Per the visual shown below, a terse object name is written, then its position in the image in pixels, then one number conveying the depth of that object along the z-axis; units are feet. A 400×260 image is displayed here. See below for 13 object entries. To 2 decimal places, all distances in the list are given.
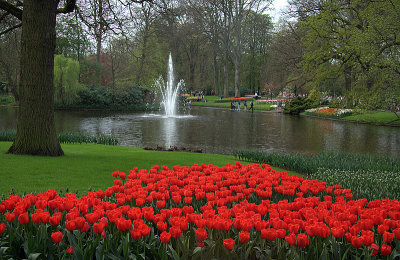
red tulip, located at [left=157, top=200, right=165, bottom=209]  11.30
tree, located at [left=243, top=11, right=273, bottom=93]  214.69
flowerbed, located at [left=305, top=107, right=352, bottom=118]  108.80
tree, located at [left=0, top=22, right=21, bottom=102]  45.40
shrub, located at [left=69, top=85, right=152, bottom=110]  145.38
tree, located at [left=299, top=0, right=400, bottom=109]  60.08
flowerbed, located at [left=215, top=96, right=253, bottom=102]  185.44
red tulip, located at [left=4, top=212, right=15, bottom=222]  9.68
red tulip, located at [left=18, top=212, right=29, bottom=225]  9.57
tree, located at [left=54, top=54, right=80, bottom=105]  133.69
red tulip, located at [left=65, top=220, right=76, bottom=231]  9.04
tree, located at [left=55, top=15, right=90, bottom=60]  155.02
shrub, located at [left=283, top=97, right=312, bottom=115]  130.00
